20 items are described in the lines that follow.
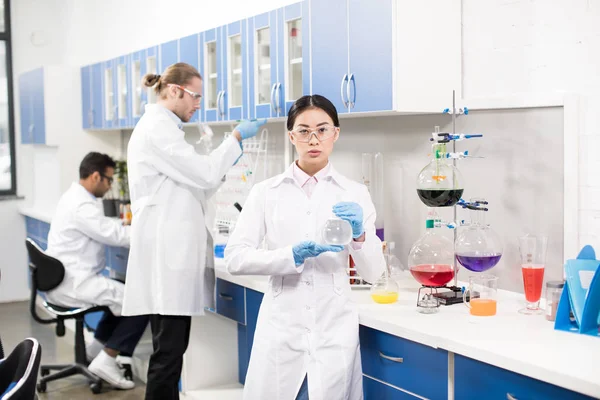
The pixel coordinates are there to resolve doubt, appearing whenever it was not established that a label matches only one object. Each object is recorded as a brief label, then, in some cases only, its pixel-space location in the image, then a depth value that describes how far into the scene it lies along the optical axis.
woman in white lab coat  2.23
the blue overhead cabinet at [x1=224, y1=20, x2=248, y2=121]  3.52
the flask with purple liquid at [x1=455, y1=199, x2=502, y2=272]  2.50
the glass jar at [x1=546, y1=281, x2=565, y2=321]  2.23
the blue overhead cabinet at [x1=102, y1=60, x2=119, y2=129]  5.09
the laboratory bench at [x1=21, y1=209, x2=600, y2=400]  1.79
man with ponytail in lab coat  3.04
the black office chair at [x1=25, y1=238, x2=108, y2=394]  3.89
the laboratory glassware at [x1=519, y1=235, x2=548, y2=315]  2.37
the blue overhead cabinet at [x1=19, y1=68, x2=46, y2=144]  5.79
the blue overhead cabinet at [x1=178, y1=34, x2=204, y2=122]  3.88
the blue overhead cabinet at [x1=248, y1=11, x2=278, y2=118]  3.29
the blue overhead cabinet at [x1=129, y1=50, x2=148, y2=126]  4.61
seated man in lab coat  3.95
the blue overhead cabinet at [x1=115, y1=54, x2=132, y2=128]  4.82
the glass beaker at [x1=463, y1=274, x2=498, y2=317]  2.33
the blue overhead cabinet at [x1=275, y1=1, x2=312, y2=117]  3.09
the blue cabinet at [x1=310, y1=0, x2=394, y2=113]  2.62
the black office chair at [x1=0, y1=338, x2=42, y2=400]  1.56
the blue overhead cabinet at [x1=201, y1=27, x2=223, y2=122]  3.71
